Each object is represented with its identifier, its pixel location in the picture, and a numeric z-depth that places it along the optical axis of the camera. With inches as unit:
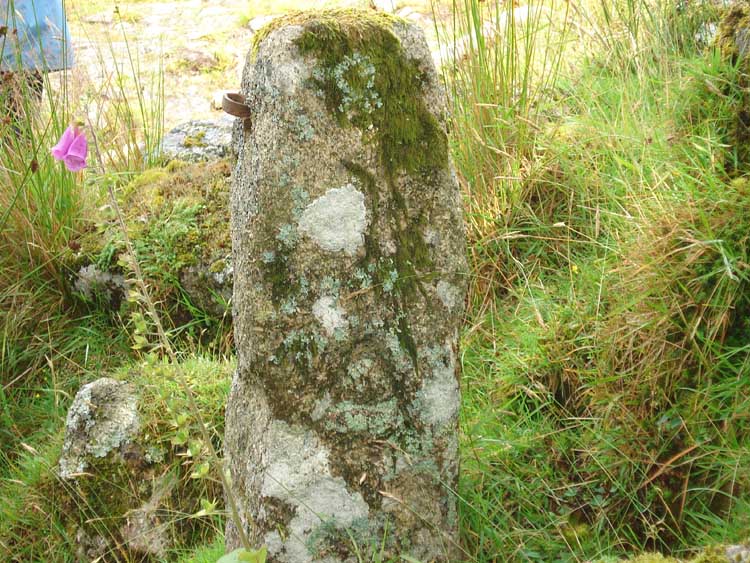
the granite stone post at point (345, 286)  83.7
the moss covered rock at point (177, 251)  153.0
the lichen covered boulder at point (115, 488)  122.8
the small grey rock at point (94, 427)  126.6
